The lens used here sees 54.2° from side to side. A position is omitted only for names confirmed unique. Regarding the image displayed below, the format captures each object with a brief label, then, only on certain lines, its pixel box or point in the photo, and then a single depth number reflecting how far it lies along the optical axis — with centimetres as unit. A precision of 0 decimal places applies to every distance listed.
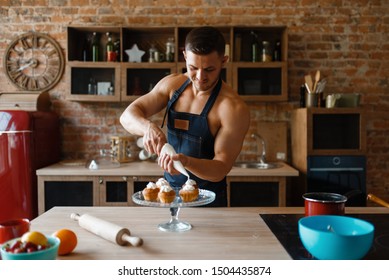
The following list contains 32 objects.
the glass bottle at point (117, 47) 379
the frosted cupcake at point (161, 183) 167
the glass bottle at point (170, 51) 372
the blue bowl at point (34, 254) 102
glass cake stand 146
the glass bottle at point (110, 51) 370
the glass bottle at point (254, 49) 375
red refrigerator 319
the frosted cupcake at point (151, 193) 157
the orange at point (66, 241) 122
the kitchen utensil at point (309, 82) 353
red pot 142
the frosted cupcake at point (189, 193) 155
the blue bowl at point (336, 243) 110
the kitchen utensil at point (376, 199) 157
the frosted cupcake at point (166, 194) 153
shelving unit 361
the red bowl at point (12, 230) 120
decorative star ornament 372
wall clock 393
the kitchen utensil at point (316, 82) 351
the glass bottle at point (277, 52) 375
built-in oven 337
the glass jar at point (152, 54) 376
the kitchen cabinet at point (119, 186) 325
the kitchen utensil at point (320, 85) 353
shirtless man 174
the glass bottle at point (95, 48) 377
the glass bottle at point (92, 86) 379
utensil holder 350
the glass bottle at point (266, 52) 368
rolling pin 129
